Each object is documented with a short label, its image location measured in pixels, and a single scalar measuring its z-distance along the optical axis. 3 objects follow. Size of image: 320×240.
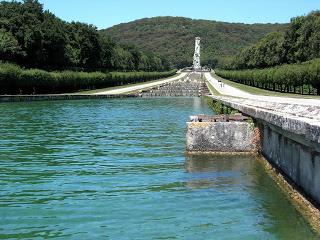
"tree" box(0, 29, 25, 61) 70.56
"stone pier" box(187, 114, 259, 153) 18.33
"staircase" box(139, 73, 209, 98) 80.44
